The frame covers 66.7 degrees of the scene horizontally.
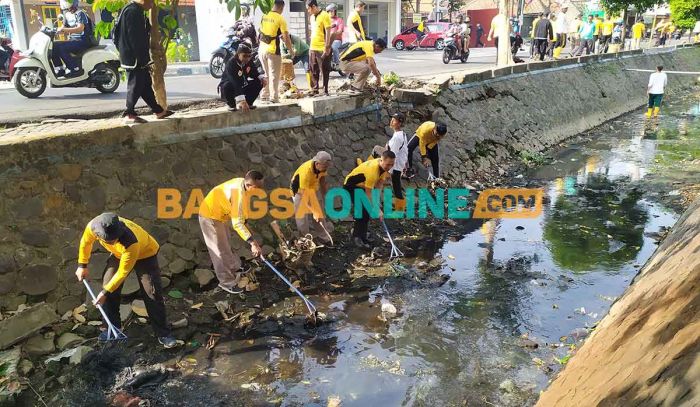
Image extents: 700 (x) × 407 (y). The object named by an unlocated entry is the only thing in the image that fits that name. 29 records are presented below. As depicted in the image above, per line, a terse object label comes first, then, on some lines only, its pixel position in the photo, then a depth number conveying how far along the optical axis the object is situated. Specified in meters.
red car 29.06
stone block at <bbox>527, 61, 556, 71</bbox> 16.11
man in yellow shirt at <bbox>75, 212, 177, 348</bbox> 4.82
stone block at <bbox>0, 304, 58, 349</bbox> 4.93
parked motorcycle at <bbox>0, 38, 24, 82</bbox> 12.88
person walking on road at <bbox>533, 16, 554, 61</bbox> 17.28
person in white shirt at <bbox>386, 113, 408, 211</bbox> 8.42
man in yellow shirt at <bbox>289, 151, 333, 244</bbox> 6.99
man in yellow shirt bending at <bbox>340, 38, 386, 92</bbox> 9.66
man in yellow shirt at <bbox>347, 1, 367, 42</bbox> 10.27
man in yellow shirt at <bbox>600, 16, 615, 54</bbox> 22.95
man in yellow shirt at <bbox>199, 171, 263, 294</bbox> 5.82
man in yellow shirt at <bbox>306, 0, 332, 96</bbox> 9.42
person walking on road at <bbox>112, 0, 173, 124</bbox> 5.92
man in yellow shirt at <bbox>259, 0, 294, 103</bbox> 8.23
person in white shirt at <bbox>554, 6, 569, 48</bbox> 19.09
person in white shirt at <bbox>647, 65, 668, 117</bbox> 17.25
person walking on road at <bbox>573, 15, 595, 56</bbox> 21.41
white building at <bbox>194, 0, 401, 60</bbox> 19.34
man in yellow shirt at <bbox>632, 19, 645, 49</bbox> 27.12
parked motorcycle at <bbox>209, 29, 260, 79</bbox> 10.09
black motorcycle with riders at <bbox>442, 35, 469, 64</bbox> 19.25
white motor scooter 8.55
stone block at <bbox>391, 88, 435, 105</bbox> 10.65
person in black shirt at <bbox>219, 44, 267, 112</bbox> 7.12
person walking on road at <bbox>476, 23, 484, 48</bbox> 34.84
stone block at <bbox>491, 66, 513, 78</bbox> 14.07
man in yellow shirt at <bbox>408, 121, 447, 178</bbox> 9.22
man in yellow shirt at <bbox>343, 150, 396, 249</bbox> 7.26
